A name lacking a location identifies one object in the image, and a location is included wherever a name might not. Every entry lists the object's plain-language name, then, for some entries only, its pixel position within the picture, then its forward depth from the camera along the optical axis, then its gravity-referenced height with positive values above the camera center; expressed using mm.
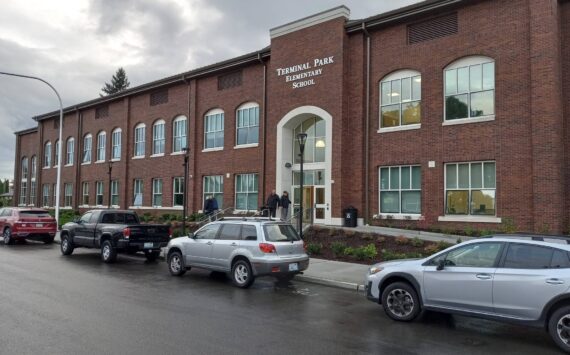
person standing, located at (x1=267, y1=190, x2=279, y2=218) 21172 +27
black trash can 20438 -498
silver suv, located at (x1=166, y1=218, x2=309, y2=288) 10672 -1113
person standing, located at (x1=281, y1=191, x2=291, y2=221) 21422 +79
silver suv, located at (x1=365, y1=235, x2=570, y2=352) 6465 -1172
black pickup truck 14727 -1074
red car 20469 -1038
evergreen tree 76250 +19386
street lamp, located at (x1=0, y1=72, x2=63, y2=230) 21516 +5564
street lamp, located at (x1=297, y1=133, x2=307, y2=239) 16691 +2121
